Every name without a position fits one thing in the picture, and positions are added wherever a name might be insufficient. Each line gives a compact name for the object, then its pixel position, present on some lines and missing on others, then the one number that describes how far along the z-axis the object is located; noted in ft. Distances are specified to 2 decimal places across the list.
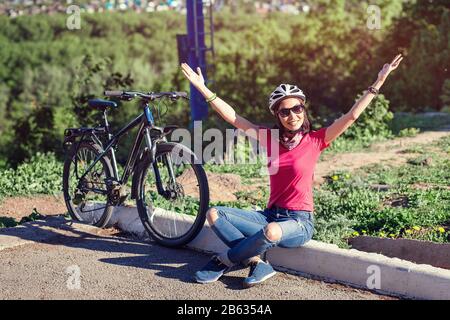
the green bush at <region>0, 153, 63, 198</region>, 24.97
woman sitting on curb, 15.35
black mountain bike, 17.72
